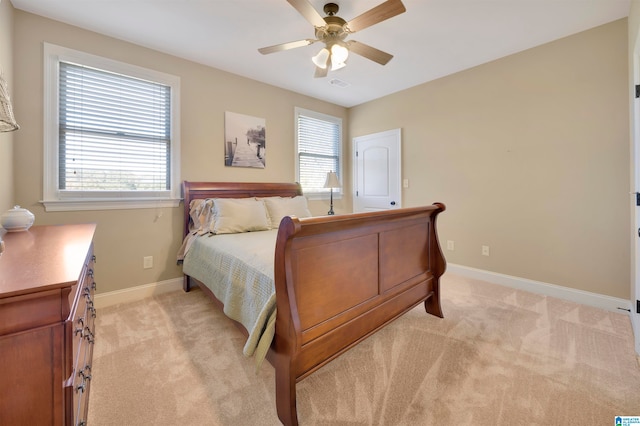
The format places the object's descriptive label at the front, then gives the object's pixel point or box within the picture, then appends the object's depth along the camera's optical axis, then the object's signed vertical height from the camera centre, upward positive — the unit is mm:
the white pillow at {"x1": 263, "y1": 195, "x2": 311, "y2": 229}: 3287 +66
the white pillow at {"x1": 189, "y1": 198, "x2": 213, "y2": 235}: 2914 -18
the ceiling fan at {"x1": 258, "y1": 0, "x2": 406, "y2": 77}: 1805 +1372
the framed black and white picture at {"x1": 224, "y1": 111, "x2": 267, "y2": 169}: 3502 +970
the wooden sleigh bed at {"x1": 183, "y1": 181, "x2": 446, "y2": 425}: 1317 -426
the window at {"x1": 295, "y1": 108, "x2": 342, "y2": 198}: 4340 +1074
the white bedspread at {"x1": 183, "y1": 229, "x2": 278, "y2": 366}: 1426 -448
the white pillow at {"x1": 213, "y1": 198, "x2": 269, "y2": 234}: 2805 -30
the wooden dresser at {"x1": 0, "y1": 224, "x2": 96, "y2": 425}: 768 -386
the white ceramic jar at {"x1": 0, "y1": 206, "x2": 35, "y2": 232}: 1685 -38
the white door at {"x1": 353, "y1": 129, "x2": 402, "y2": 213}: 4301 +691
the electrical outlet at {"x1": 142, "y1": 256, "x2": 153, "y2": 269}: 2932 -523
